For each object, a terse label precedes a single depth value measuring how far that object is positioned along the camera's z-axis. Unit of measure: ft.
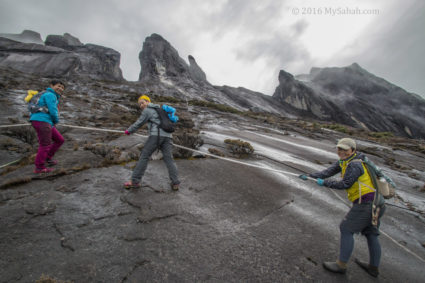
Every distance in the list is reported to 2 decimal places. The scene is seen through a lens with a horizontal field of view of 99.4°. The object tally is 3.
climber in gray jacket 14.02
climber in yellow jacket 9.06
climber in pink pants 14.48
